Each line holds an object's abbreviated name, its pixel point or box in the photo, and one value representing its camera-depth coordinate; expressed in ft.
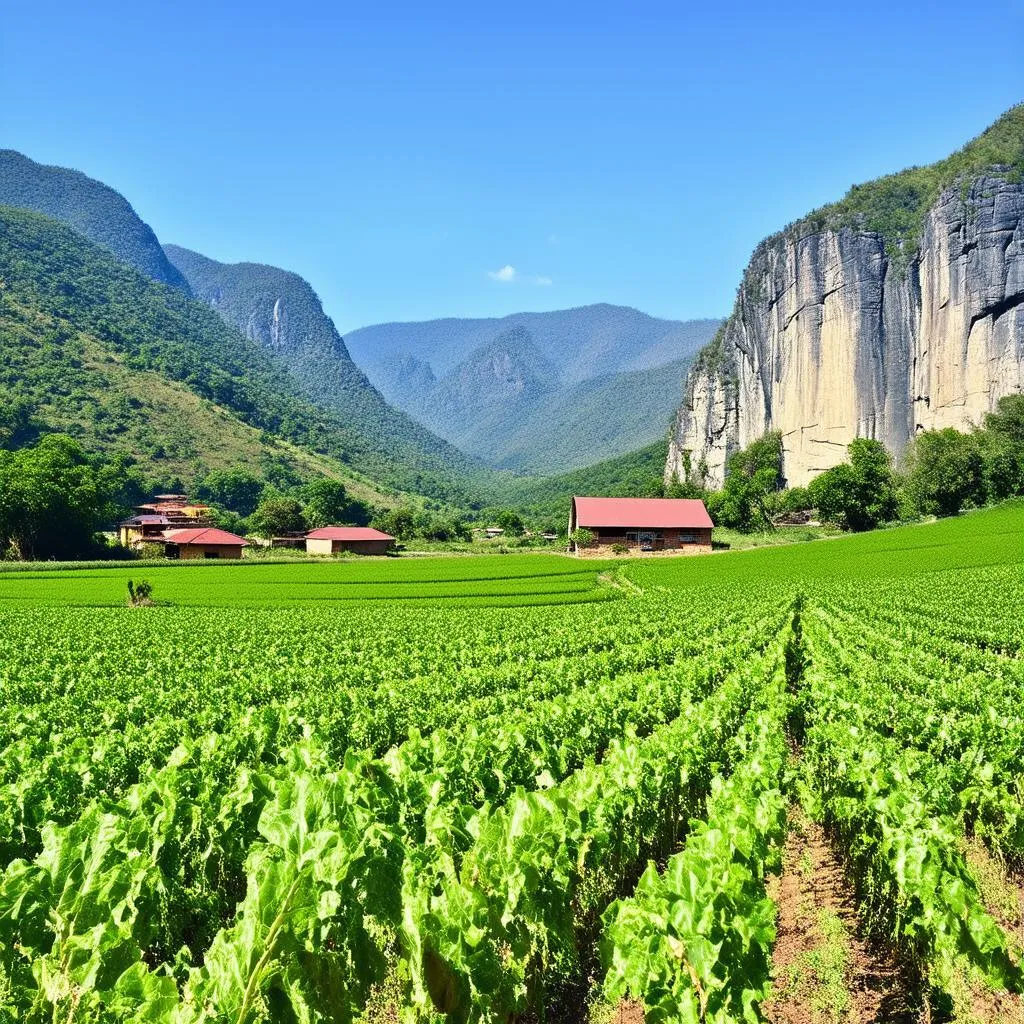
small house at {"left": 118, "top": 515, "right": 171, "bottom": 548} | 329.21
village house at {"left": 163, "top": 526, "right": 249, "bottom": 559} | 282.77
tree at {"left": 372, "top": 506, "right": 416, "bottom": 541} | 402.72
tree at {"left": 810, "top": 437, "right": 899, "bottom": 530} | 328.29
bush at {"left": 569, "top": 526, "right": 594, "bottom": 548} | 289.41
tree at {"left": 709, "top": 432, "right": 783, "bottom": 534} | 371.56
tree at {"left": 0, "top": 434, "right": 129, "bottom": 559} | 255.70
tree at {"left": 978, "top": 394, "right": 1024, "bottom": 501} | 296.30
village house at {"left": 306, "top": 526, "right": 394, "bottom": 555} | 320.91
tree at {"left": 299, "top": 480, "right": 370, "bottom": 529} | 418.51
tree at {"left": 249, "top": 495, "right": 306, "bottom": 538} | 379.76
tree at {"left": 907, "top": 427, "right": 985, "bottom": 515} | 300.61
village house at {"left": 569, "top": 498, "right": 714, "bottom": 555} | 295.48
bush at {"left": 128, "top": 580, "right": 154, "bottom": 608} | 142.59
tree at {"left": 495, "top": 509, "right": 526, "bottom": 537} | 452.55
